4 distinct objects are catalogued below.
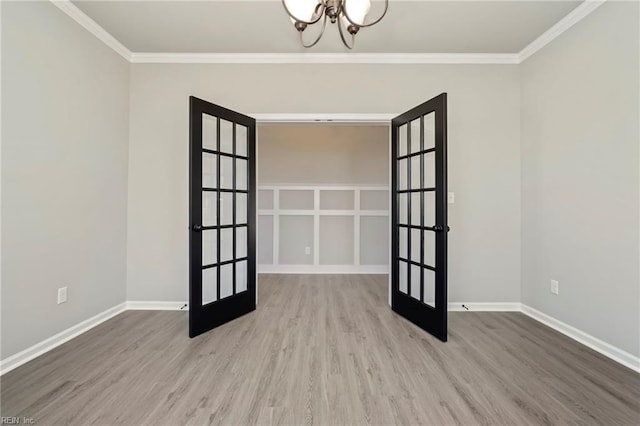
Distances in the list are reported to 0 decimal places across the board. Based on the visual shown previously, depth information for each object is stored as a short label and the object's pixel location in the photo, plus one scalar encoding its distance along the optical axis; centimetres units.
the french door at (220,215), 241
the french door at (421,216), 234
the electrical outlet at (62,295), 222
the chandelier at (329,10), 150
